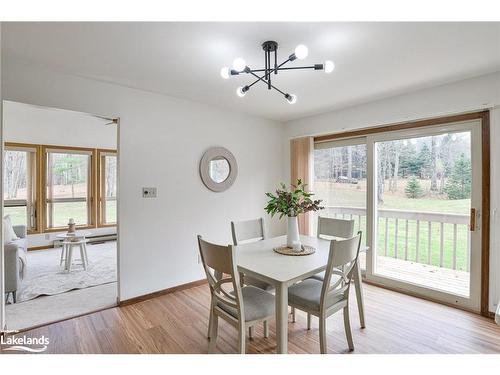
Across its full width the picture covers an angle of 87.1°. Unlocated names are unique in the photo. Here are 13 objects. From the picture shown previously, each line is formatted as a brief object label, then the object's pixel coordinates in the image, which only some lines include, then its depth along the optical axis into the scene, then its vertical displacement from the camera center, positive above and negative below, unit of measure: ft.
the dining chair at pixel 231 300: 5.22 -2.68
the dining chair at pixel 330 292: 5.60 -2.65
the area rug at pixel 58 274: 10.23 -4.07
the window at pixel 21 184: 16.14 +0.06
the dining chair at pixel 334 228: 8.59 -1.42
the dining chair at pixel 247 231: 8.50 -1.55
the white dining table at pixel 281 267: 5.20 -1.80
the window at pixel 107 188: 19.26 -0.20
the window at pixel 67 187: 17.47 -0.13
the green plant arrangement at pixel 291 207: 7.37 -0.59
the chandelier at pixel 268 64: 5.05 +2.55
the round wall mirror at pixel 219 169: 11.34 +0.73
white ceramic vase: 7.47 -1.30
